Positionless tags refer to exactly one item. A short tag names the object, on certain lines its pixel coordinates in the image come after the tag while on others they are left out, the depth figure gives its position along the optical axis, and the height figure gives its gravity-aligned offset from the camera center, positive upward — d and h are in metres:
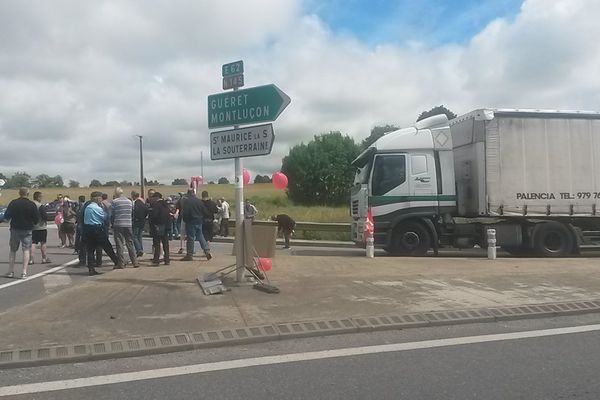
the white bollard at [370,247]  13.65 -0.95
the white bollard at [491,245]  13.56 -0.97
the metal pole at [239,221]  9.01 -0.17
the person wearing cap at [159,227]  12.09 -0.32
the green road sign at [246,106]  8.65 +1.61
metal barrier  20.71 -0.69
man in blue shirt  11.34 -0.34
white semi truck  14.17 +0.50
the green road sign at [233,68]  9.03 +2.24
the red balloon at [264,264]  9.79 -0.94
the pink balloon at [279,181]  13.87 +0.69
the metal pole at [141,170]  45.44 +3.39
